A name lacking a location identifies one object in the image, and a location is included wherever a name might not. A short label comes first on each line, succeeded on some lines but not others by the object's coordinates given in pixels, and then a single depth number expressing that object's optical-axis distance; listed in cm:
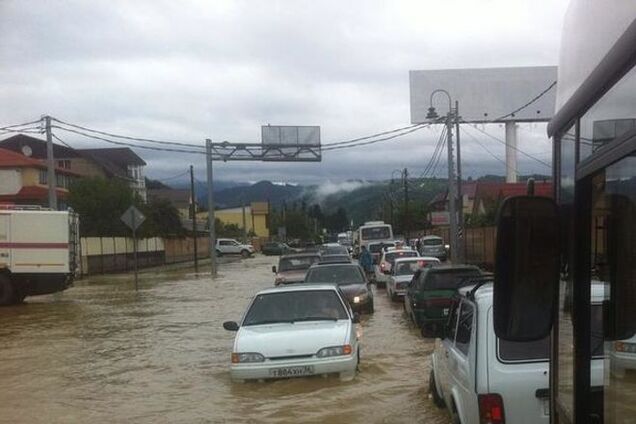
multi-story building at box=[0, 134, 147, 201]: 9031
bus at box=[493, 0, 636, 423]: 227
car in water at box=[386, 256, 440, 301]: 2334
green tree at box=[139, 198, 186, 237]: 6203
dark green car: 1630
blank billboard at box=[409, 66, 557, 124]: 5381
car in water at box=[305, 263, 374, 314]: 1975
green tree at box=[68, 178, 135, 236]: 5559
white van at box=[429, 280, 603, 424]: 537
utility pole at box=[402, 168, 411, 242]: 7394
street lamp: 3425
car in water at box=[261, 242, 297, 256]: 7618
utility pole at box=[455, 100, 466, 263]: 3528
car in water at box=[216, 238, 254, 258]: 7538
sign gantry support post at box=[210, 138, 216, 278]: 4175
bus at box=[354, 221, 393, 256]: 5166
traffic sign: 2978
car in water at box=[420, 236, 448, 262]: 4538
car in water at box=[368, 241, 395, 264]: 4342
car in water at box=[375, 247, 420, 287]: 2909
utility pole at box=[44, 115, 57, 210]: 3306
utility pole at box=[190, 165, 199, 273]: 5340
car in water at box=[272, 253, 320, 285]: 2462
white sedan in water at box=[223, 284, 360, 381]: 1078
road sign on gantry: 4188
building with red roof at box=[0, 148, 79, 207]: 6134
